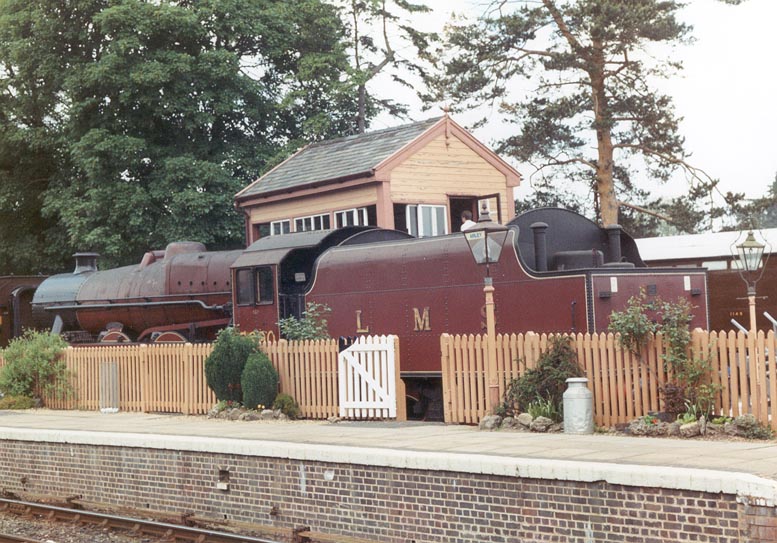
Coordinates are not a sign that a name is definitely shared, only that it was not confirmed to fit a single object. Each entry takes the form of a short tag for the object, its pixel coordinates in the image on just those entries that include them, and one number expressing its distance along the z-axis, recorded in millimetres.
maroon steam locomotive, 15445
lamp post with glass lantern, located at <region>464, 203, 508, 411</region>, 14469
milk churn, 13391
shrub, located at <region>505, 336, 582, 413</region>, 13914
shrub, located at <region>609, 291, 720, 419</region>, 12805
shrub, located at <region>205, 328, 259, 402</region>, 17562
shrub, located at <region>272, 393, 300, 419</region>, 17109
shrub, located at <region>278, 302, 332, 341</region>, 18281
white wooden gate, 16031
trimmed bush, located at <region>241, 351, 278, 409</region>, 17109
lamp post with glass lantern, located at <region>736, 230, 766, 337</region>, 20688
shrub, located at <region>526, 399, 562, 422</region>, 13930
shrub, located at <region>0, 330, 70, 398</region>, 21375
